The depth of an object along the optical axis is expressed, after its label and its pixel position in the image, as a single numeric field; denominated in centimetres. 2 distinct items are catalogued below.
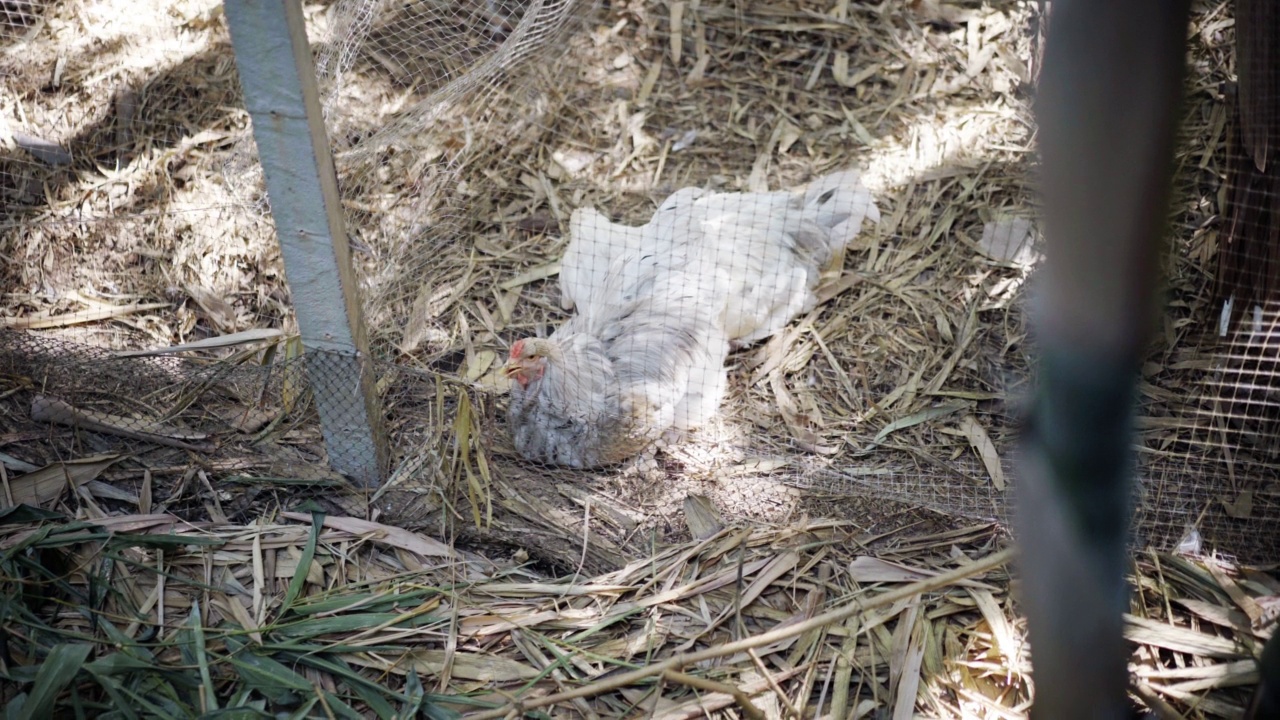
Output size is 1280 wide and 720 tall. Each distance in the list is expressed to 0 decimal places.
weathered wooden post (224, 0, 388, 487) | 179
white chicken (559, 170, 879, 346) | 302
